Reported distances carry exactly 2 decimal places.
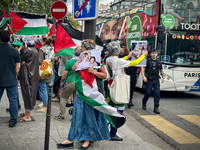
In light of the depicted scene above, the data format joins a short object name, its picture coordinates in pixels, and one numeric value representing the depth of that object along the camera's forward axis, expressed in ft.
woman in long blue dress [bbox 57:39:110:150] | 13.61
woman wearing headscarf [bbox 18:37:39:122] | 18.28
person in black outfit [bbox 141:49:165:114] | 24.73
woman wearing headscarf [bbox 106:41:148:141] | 15.69
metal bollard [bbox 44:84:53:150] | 11.80
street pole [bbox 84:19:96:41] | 16.37
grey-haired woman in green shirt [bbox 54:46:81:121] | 18.88
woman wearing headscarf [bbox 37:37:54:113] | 20.92
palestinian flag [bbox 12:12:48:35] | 34.01
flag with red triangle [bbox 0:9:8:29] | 37.16
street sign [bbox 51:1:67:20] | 27.04
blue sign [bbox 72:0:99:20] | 16.31
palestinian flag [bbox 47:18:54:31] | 44.97
